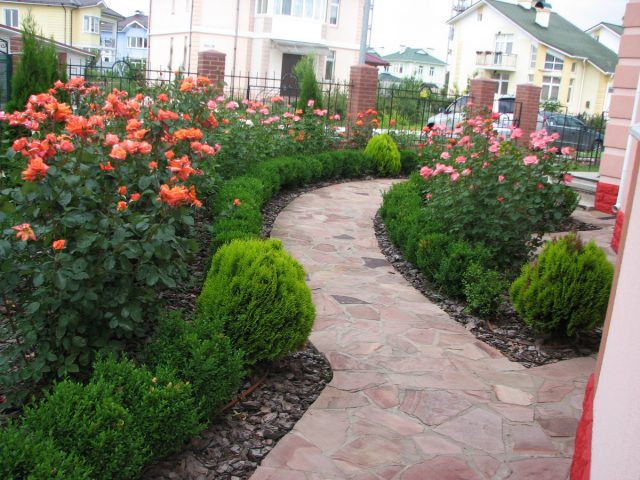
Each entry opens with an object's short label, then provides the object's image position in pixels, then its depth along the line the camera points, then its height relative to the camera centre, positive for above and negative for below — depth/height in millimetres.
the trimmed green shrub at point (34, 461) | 2232 -1249
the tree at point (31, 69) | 8938 +268
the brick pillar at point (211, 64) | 12368 +750
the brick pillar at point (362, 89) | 13594 +585
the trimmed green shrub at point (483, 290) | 5219 -1249
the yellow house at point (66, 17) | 46656 +5278
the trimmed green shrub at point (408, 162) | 12441 -728
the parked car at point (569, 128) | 20205 +227
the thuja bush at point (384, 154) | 11922 -614
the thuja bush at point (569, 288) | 4652 -1055
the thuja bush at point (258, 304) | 3736 -1091
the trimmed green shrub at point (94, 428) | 2529 -1271
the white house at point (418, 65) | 75438 +6521
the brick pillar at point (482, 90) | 14797 +839
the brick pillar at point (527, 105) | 15281 +625
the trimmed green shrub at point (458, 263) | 5527 -1118
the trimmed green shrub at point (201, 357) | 3166 -1219
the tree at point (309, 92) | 12688 +406
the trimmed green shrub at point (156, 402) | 2773 -1262
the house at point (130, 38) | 56875 +5114
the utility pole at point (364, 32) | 17617 +2329
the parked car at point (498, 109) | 19959 +687
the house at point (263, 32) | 31781 +3719
